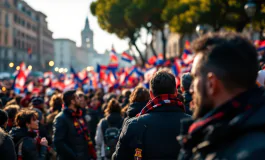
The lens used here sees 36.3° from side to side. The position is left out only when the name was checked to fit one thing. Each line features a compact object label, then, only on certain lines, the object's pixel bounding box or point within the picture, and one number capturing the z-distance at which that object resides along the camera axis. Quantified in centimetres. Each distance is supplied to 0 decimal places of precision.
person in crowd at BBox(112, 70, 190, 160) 309
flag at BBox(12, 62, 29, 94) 1384
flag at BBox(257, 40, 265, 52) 1258
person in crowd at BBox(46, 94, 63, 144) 704
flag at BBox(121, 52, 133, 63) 2080
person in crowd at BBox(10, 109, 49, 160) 437
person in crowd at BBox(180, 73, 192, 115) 452
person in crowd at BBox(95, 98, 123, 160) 639
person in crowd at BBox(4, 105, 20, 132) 578
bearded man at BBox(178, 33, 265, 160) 147
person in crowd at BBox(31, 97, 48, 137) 685
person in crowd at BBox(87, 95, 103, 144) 936
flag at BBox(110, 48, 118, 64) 2069
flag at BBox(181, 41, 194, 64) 1567
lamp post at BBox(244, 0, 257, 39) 1218
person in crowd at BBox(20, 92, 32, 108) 933
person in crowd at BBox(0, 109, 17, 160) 323
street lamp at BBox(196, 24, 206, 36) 1659
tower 18850
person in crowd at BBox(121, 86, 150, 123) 409
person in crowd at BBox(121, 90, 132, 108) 866
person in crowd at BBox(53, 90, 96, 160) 514
